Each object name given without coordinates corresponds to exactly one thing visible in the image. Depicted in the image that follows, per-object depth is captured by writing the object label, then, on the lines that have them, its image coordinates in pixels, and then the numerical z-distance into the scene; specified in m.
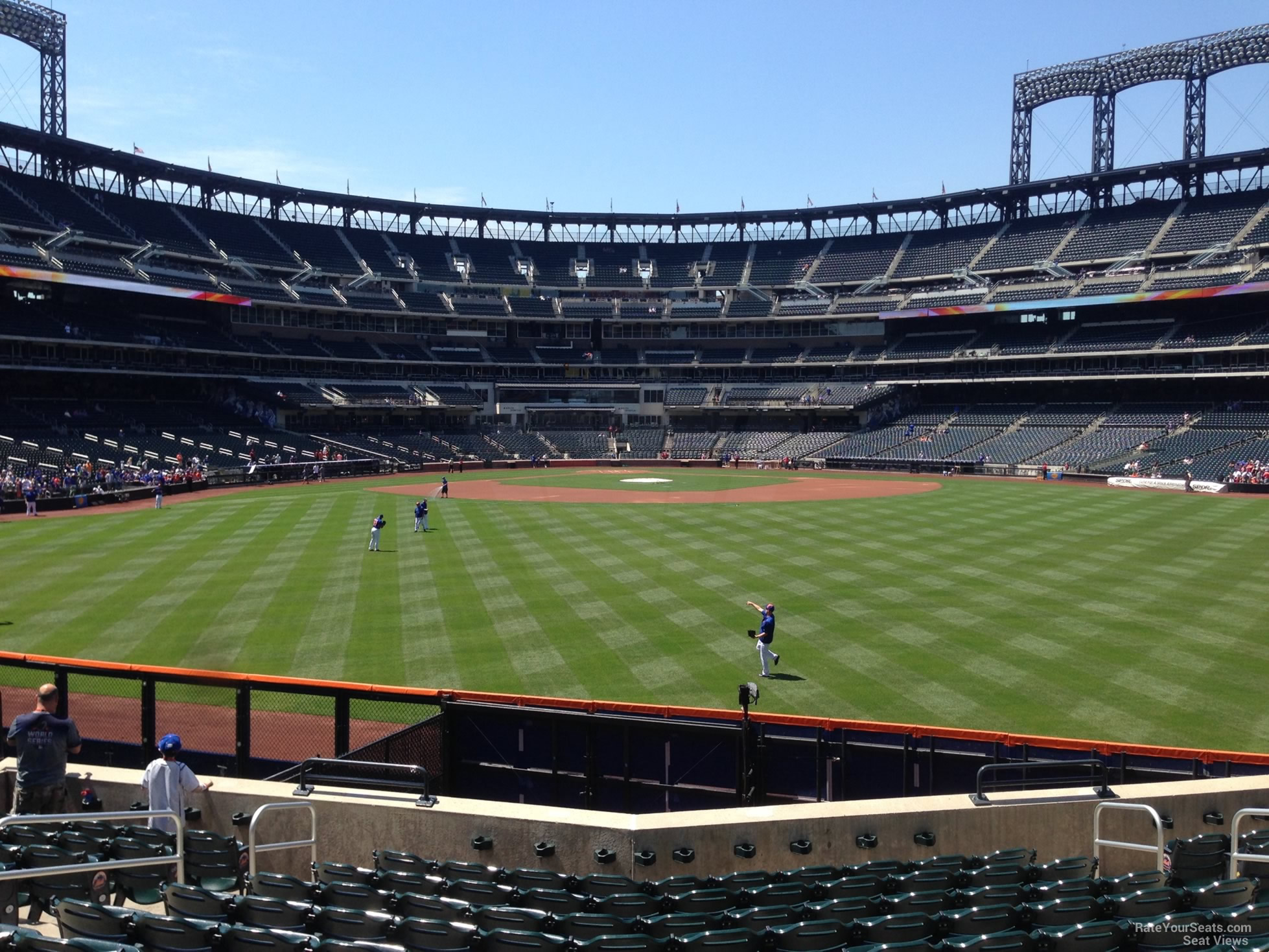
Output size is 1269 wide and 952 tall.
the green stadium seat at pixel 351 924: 5.98
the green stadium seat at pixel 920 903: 6.66
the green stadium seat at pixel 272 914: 6.15
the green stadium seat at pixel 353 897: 6.55
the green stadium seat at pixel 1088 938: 5.76
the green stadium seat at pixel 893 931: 6.20
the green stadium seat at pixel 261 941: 5.53
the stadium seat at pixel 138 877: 7.40
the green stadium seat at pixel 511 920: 6.14
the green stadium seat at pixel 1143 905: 6.41
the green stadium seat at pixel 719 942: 5.71
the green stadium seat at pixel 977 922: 6.21
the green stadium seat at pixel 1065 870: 7.55
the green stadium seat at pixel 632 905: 6.57
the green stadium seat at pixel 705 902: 6.71
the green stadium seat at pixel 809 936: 5.89
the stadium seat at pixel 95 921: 5.81
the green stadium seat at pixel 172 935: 5.67
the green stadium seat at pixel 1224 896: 6.65
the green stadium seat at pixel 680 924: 6.13
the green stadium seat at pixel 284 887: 6.81
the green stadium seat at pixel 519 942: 5.59
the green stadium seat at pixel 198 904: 6.25
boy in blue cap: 8.45
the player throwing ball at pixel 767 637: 17.72
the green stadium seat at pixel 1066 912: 6.39
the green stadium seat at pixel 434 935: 5.81
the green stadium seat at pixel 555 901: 6.74
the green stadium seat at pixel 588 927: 6.16
